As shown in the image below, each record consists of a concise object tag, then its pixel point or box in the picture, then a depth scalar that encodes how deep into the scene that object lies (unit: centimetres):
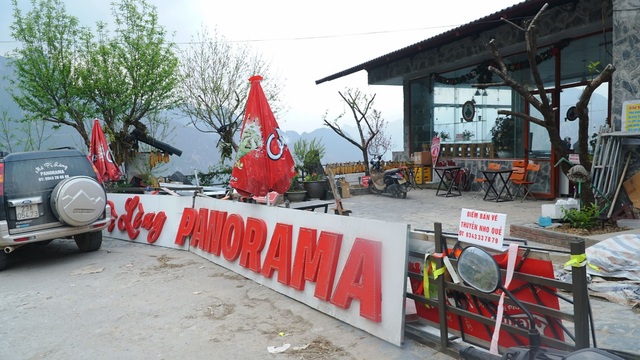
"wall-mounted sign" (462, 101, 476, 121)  1447
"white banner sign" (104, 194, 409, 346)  396
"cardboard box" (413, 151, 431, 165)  1584
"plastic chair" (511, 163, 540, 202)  1160
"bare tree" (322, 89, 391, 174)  1614
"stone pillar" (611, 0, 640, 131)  791
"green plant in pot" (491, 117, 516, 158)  1304
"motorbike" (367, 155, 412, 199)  1350
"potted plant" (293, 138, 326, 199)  1389
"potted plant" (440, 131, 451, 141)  1550
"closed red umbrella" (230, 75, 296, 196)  650
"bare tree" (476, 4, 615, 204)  713
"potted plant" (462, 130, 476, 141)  1456
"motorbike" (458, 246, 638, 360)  175
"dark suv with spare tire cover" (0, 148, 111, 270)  723
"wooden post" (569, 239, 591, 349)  279
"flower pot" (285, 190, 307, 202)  1351
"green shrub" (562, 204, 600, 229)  728
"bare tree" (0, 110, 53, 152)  1972
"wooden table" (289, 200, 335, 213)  771
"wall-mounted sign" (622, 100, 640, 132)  768
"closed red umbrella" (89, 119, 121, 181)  1152
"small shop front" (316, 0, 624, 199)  1058
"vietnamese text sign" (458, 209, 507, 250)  317
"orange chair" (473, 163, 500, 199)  1216
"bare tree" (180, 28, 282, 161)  1825
